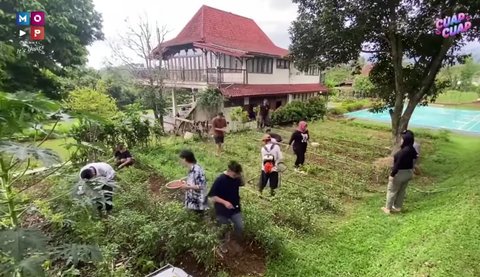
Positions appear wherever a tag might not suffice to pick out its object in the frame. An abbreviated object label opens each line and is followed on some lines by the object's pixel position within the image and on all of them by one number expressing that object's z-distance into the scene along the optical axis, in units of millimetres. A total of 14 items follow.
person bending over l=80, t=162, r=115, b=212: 4407
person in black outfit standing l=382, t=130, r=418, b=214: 5582
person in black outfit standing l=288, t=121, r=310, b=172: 8219
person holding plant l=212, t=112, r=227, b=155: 10352
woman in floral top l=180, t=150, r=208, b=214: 4578
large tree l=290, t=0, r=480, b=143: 9164
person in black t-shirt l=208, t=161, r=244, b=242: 4367
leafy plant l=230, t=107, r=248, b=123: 15227
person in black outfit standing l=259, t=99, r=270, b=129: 15680
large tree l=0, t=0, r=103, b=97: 11281
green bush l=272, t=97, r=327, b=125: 17250
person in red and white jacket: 6543
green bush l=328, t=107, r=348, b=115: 23619
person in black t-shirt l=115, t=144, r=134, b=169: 7471
